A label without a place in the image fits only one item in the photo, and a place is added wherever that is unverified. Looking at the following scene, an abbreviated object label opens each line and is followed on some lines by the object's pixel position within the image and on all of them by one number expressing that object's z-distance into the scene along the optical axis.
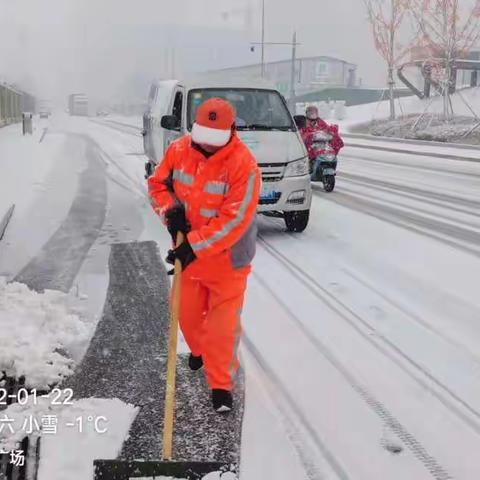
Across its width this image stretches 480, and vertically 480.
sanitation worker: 3.29
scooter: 12.36
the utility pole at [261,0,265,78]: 50.72
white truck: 7.84
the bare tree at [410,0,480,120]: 37.97
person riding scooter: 12.38
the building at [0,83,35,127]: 35.50
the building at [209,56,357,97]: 84.94
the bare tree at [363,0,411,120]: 43.59
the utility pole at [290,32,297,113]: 51.15
